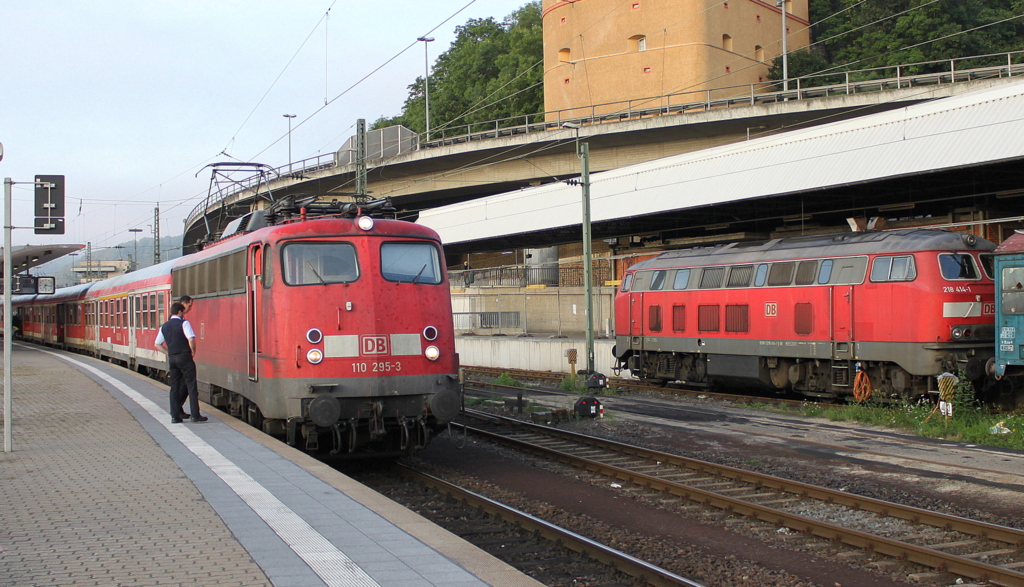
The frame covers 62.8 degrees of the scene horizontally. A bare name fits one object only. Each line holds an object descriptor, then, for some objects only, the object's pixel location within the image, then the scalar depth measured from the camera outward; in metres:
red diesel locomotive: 16.72
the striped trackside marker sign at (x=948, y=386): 16.02
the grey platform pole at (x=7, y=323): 10.48
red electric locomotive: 10.58
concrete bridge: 39.16
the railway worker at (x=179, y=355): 12.70
